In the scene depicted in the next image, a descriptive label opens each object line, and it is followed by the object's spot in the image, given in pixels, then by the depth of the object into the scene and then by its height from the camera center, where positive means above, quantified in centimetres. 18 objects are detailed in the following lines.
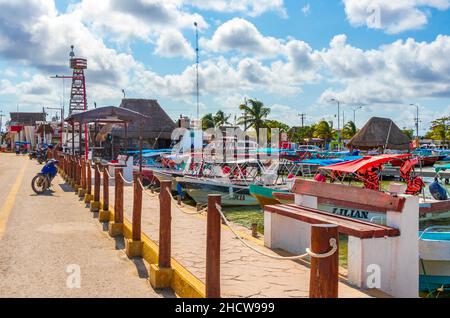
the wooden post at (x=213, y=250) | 512 -104
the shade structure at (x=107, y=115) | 1969 +129
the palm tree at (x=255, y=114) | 6483 +440
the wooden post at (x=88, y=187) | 1438 -120
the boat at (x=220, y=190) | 2150 -179
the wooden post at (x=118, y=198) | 948 -96
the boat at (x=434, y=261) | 946 -214
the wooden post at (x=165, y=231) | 632 -104
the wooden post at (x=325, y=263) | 379 -86
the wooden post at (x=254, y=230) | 1073 -175
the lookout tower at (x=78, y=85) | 7950 +1015
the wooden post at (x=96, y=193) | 1264 -118
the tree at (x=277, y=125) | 8589 +414
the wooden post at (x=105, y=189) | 1120 -94
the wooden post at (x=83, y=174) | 1614 -88
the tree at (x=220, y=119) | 7362 +425
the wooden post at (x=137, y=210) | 797 -99
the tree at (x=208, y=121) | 7375 +387
